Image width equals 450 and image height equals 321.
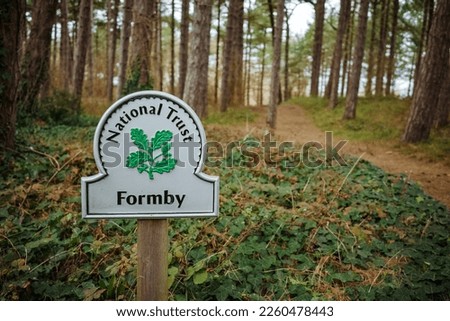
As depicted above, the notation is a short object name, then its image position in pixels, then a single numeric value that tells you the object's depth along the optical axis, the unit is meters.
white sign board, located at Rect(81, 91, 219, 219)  1.85
